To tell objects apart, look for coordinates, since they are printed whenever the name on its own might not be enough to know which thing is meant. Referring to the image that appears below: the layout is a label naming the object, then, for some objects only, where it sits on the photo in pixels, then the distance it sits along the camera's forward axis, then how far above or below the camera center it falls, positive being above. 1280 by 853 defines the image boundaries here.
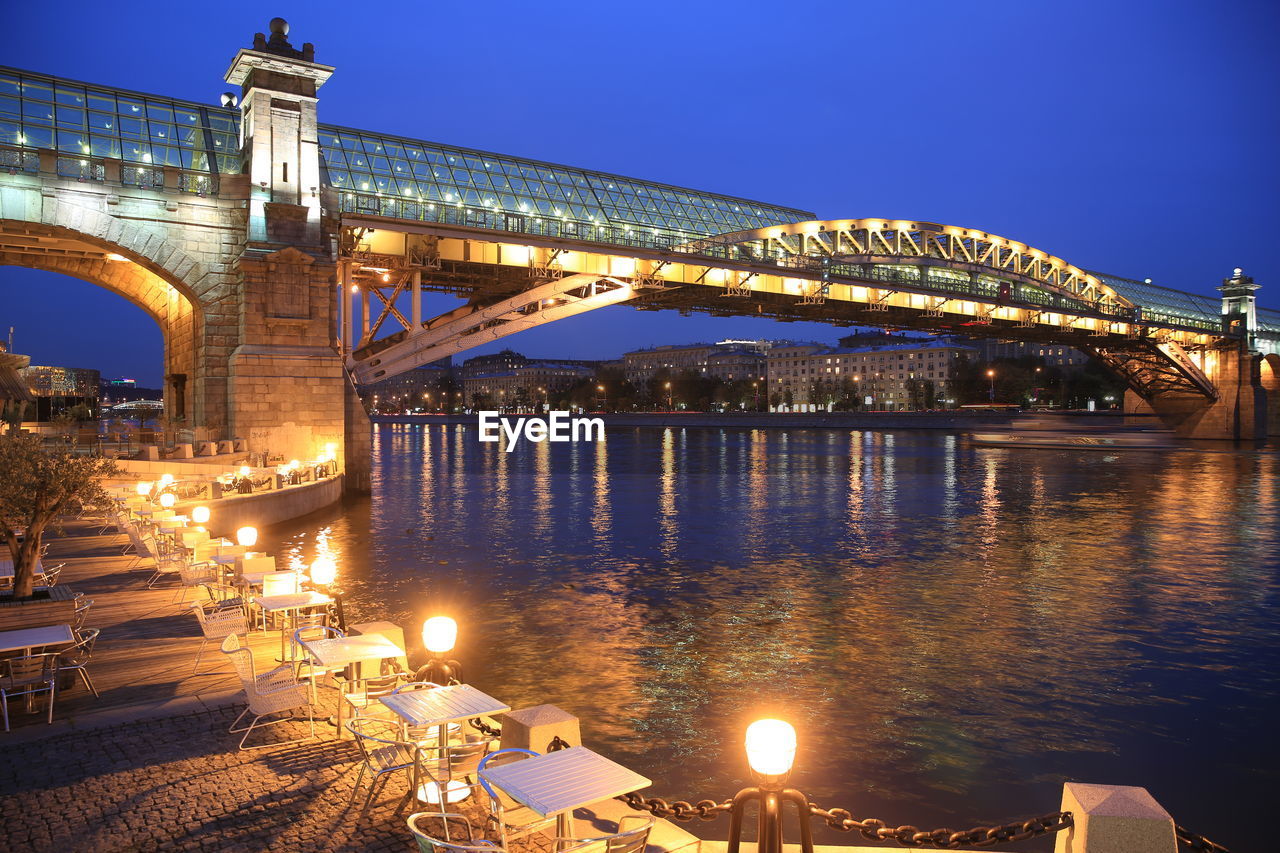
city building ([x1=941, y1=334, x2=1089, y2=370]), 146.52 +9.77
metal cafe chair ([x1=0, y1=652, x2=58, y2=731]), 6.36 -2.04
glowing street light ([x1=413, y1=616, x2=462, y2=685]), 5.87 -1.71
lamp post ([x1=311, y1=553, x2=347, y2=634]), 8.84 -1.74
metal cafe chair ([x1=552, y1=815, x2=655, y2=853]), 3.83 -2.04
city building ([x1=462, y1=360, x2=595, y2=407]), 190.84 +6.10
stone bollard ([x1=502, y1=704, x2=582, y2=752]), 4.94 -1.91
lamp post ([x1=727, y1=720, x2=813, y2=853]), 3.79 -1.68
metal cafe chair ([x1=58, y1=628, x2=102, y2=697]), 6.75 -2.14
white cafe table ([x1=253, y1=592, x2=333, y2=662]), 7.87 -1.84
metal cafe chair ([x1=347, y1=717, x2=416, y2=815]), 4.91 -2.08
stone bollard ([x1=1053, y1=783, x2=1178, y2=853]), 3.74 -1.89
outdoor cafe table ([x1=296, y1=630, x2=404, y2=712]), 6.05 -1.80
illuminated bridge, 23.41 +5.97
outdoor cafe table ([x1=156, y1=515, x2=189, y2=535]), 13.05 -1.84
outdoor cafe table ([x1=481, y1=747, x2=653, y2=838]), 3.80 -1.78
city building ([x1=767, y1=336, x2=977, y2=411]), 136.75 +5.90
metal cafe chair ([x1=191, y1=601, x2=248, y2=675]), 8.10 -2.07
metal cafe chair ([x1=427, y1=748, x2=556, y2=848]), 4.16 -2.17
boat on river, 62.06 -2.60
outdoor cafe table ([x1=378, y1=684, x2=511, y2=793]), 4.84 -1.80
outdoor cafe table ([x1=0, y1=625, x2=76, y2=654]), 6.23 -1.74
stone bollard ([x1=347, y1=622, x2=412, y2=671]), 6.84 -1.85
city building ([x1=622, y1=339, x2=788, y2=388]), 171.12 +10.49
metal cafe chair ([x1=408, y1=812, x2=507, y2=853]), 3.42 -1.83
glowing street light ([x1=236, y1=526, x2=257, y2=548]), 11.24 -1.70
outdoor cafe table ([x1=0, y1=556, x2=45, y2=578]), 9.48 -1.83
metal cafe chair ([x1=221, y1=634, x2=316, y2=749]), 5.88 -2.00
